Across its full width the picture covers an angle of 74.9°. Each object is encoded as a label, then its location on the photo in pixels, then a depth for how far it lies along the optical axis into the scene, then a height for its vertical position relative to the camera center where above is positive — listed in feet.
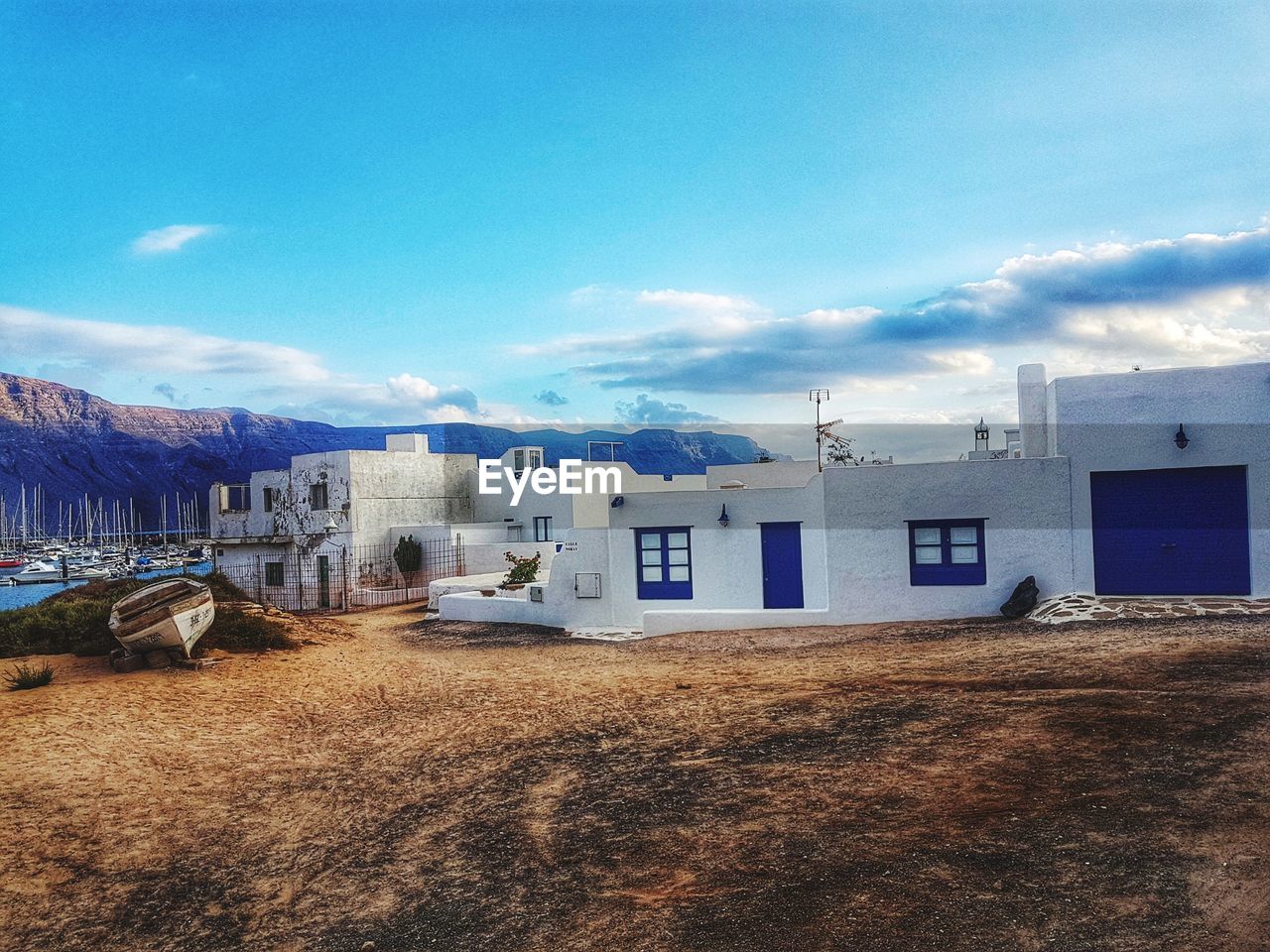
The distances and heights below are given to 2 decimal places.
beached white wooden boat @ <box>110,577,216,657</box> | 50.34 -6.27
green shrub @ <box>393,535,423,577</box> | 116.67 -6.67
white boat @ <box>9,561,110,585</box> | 242.17 -16.24
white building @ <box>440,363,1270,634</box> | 50.03 -1.98
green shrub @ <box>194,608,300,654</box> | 57.62 -8.52
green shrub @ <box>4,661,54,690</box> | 46.39 -9.01
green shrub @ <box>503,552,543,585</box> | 80.94 -6.58
